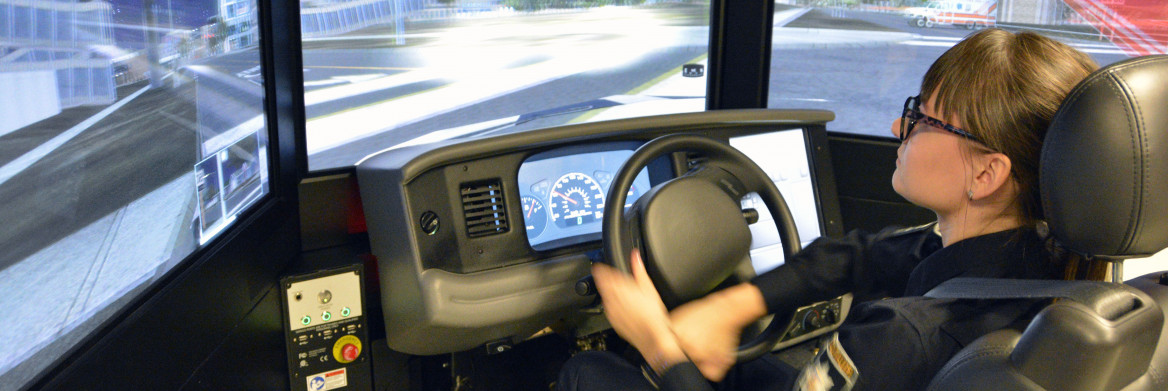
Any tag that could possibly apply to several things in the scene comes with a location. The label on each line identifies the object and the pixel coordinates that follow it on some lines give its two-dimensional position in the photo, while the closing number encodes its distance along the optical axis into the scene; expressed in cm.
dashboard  166
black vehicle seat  72
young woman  89
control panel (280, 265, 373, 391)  173
